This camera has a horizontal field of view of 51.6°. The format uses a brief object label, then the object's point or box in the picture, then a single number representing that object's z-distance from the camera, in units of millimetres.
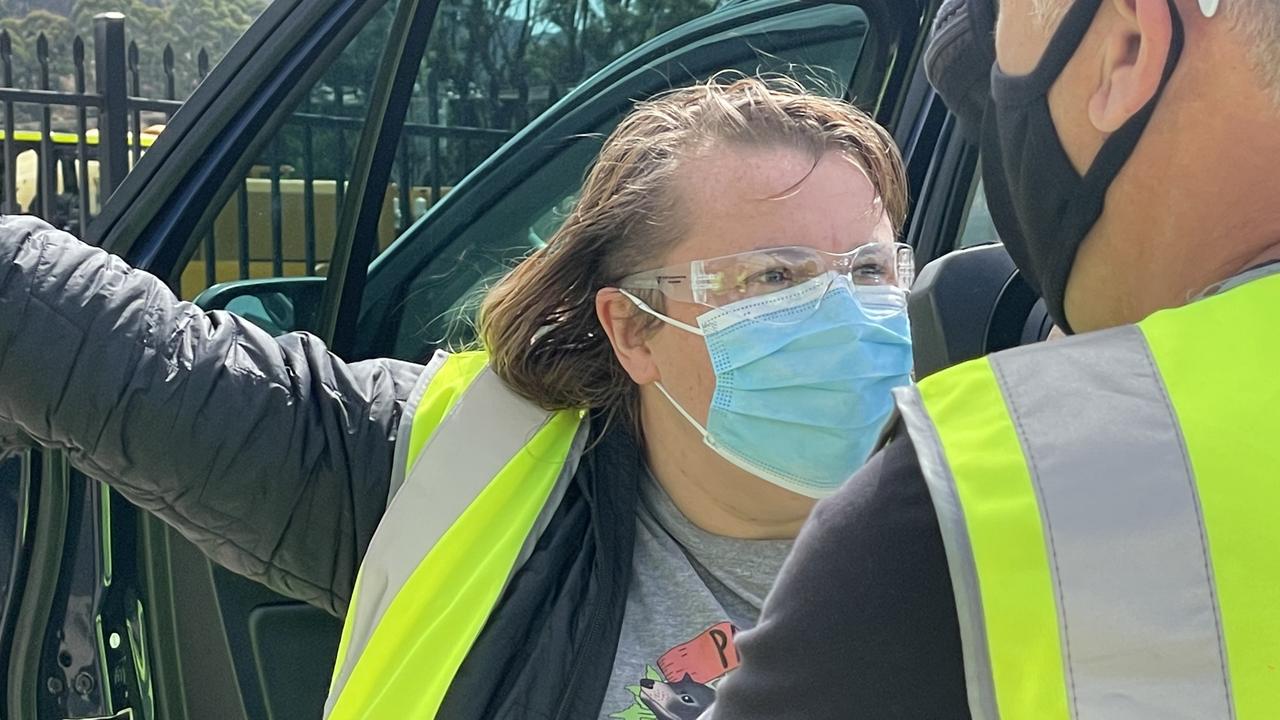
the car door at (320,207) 2053
